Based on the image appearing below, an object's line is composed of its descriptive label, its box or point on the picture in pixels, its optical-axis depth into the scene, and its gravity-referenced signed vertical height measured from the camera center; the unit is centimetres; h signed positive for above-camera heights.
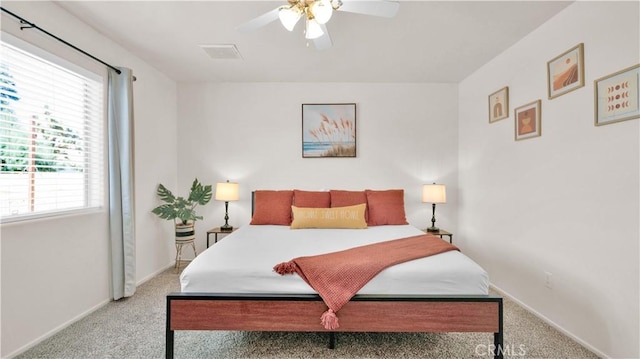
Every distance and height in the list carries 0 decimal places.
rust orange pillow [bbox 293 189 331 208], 319 -27
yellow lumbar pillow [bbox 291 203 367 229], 287 -44
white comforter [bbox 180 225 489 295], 165 -62
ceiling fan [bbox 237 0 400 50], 151 +98
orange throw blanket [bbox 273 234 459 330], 156 -57
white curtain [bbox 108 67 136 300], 253 -7
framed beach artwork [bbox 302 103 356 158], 375 +62
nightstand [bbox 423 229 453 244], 326 -71
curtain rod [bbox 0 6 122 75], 174 +105
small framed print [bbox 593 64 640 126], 163 +49
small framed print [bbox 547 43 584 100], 196 +79
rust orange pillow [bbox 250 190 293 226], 314 -36
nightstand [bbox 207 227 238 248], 338 -68
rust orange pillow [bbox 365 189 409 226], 311 -37
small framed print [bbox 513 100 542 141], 235 +49
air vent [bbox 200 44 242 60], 269 +131
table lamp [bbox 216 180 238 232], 345 -19
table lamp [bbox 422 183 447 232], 338 -23
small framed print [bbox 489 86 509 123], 276 +75
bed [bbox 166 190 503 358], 159 -74
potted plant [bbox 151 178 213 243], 321 -36
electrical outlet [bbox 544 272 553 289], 221 -88
